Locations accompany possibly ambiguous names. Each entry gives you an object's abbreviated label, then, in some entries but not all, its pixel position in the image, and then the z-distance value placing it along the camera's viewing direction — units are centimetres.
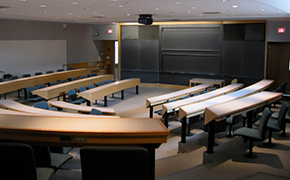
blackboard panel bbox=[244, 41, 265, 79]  1303
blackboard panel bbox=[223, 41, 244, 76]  1357
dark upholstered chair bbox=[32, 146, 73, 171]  315
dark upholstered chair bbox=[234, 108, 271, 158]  518
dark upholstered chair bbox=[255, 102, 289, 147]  589
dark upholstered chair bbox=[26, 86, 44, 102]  1006
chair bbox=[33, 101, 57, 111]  776
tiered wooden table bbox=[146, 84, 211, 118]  877
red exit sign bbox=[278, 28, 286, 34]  1237
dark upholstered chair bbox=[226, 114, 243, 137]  667
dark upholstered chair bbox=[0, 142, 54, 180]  251
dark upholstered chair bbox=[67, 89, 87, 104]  1001
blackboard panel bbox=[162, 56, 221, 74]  1443
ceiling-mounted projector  1059
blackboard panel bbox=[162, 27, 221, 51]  1432
